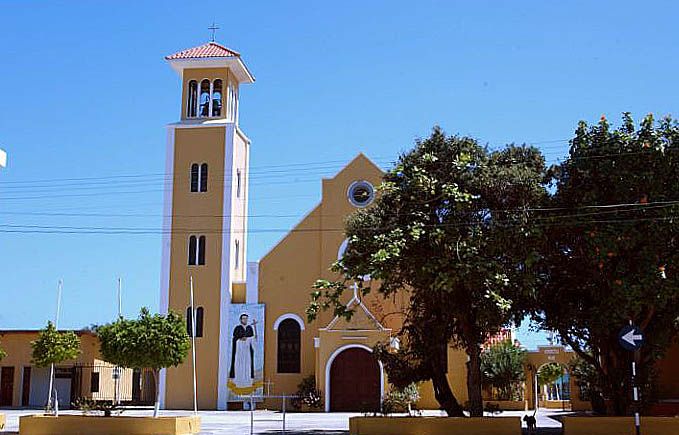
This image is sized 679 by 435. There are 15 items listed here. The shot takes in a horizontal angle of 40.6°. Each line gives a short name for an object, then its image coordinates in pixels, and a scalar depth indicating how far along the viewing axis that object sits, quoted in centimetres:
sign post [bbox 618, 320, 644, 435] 2254
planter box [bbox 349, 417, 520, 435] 2789
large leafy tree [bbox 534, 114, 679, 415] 2659
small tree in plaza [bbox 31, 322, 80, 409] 4184
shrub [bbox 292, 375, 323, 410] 4506
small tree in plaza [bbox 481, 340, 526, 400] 4625
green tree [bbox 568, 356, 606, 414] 3788
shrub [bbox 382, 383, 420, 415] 3593
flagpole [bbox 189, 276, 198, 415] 4311
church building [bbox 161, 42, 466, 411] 4753
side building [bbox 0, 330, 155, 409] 5225
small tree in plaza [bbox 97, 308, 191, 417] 2983
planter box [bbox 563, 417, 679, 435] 2647
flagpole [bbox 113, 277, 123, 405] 5210
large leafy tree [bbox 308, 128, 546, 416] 2780
